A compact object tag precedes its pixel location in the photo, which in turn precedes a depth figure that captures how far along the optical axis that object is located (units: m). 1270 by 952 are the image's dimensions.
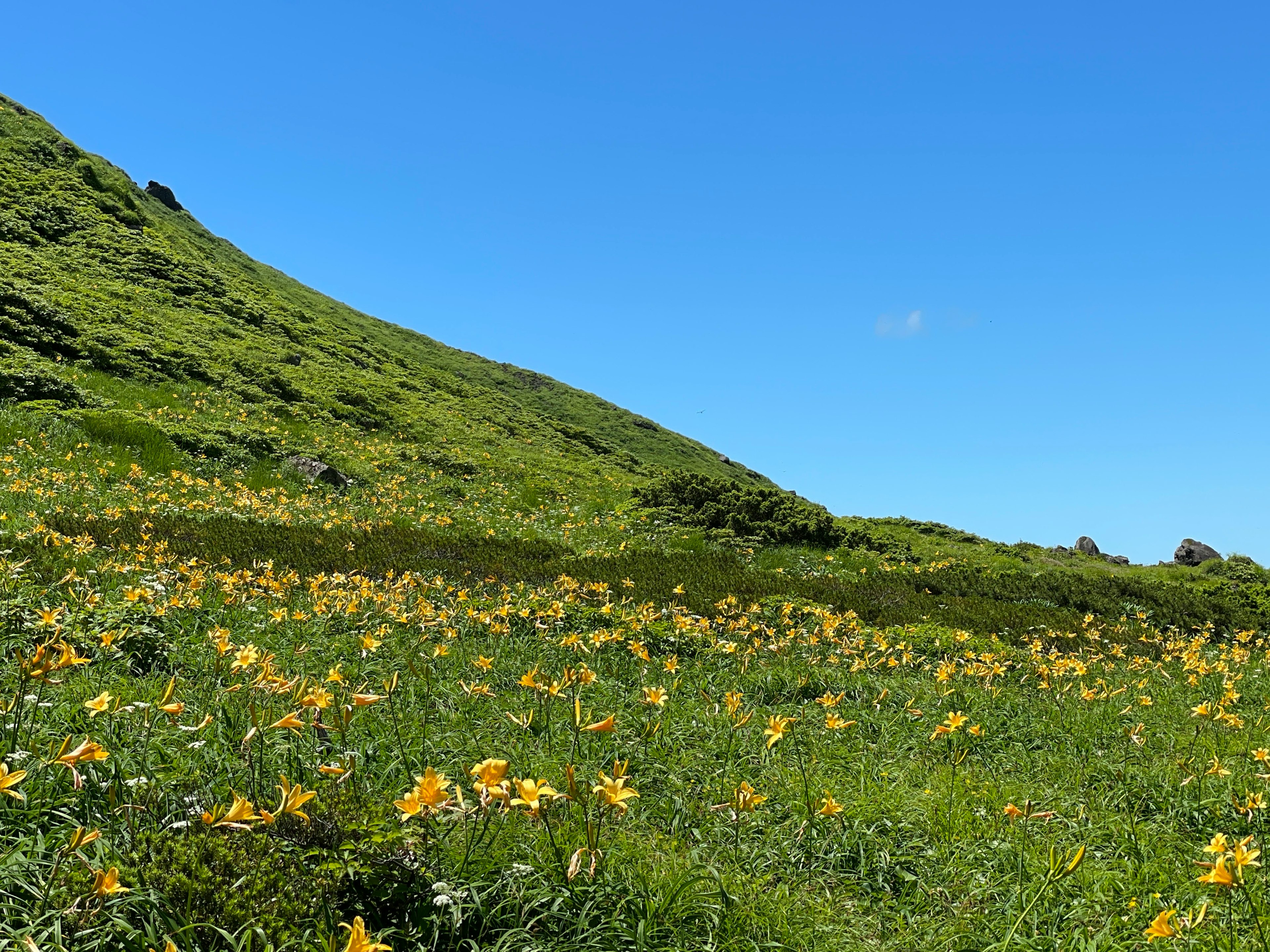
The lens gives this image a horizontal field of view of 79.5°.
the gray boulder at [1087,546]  33.62
